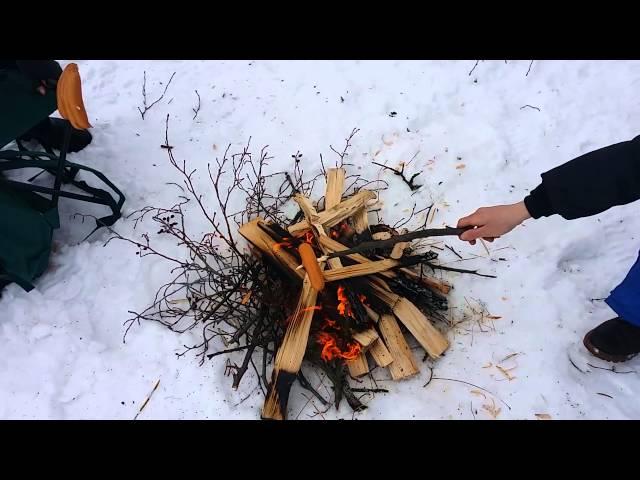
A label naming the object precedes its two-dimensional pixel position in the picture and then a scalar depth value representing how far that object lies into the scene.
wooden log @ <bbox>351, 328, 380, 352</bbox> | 2.54
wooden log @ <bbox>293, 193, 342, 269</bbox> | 2.68
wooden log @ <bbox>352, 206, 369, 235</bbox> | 2.91
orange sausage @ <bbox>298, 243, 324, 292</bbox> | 2.22
